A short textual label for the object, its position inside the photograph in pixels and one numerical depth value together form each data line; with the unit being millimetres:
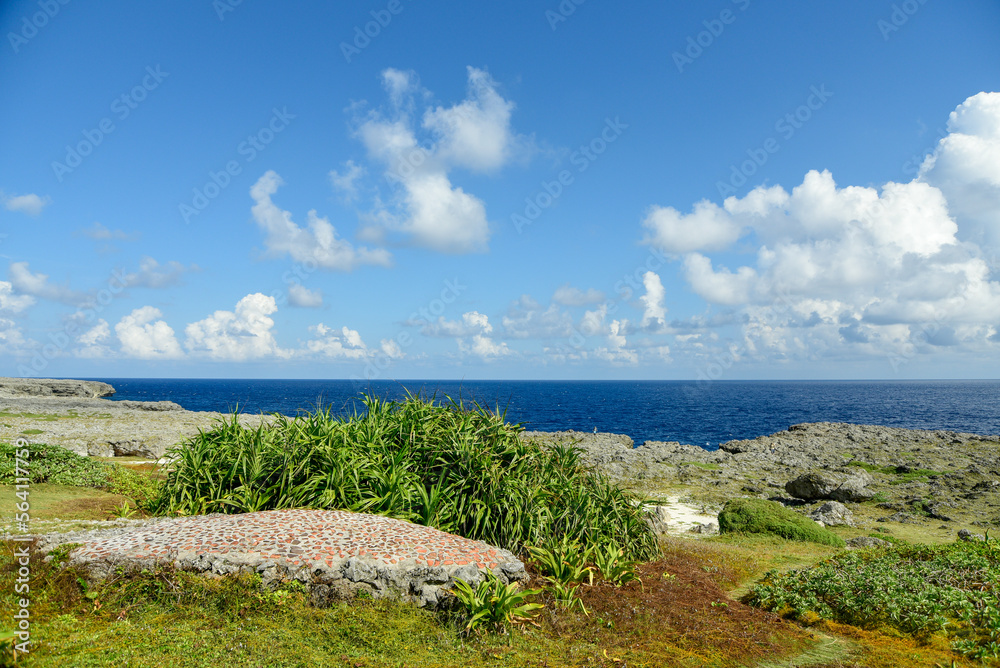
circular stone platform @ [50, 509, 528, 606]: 6395
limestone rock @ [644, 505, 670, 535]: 14469
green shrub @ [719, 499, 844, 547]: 13516
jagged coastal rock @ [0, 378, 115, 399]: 77812
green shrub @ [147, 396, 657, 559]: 8891
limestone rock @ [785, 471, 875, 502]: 20984
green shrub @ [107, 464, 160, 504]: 10529
